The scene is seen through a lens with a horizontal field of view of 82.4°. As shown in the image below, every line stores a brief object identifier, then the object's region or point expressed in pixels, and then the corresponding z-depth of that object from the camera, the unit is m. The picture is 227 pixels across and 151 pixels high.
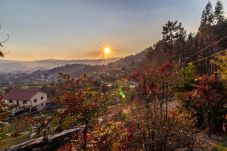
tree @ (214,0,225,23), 37.69
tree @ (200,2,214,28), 35.30
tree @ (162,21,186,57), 27.72
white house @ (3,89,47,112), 31.03
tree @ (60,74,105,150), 4.46
